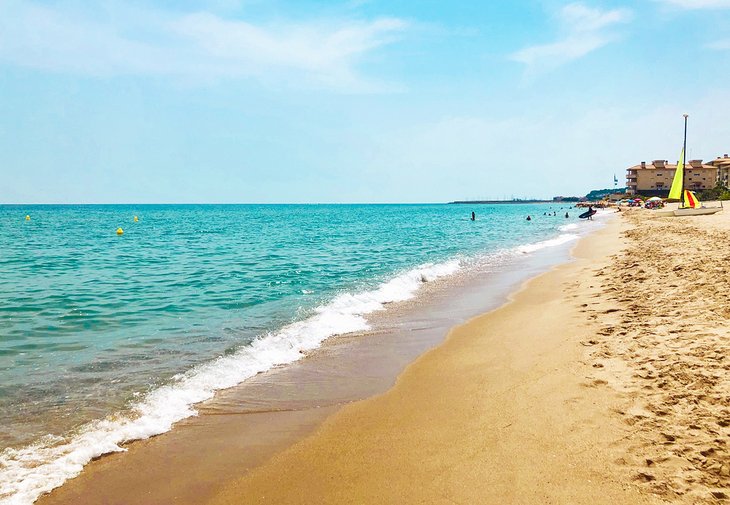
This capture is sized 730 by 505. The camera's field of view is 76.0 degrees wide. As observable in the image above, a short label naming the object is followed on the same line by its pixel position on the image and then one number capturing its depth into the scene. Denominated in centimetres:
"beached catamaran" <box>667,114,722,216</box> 4016
